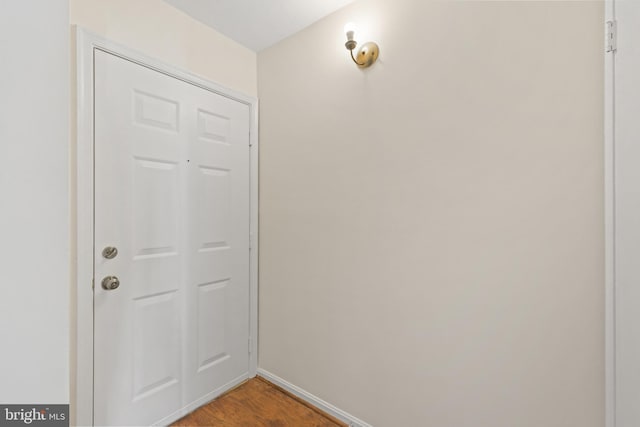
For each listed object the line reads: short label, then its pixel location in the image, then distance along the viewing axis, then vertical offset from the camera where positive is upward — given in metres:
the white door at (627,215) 0.95 +0.00
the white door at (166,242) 1.48 -0.19
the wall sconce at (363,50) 1.58 +0.90
